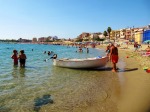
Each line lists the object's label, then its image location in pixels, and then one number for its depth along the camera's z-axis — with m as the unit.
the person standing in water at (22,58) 9.44
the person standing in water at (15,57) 9.62
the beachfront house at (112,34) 75.45
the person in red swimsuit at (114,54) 7.73
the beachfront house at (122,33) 66.46
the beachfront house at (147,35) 25.54
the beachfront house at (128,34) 62.42
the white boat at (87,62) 8.70
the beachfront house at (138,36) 40.43
